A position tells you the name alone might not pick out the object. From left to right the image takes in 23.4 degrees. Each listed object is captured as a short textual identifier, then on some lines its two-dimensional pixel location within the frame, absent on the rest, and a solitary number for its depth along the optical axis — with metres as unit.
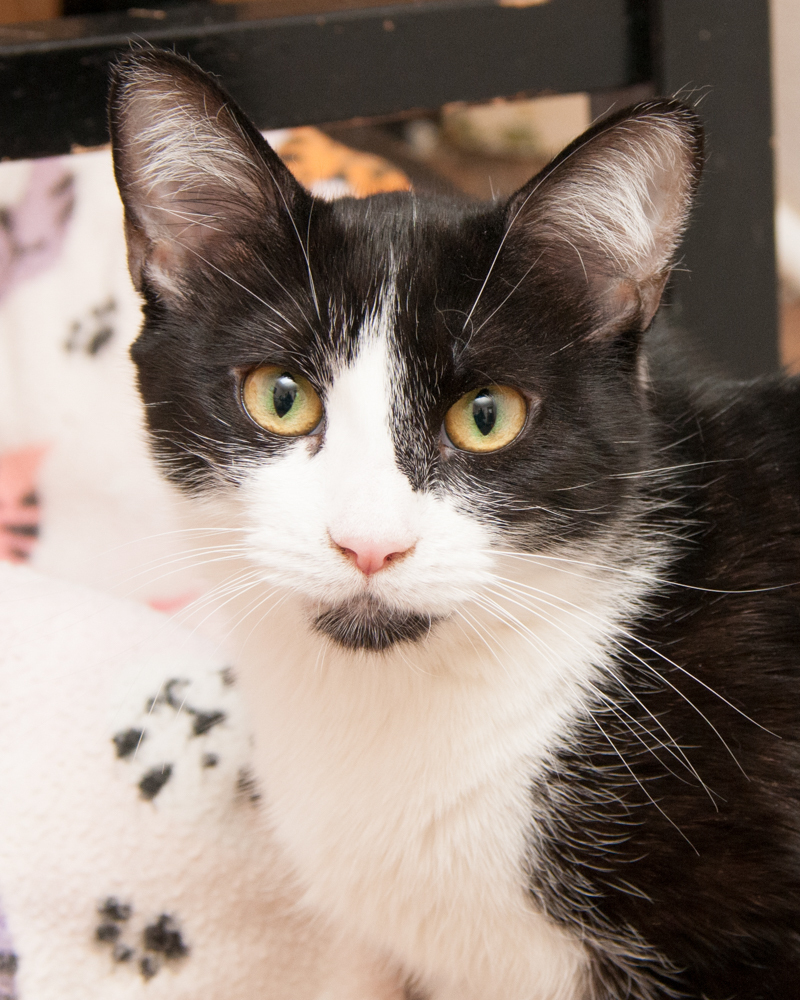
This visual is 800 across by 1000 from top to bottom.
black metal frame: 0.50
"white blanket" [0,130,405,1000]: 0.45
